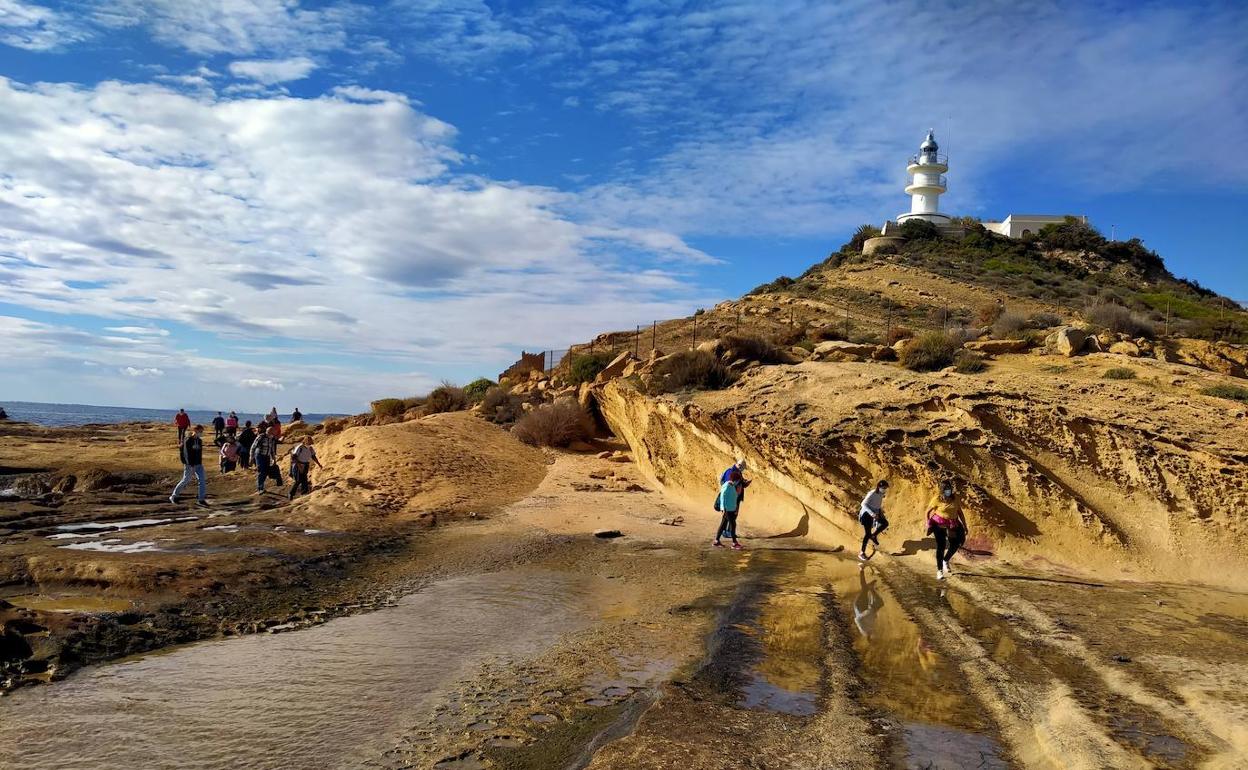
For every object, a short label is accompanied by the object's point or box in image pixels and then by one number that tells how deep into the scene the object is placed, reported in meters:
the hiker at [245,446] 20.02
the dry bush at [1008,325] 18.62
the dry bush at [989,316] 22.88
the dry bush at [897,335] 20.86
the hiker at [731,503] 13.00
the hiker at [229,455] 20.19
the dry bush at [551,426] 22.59
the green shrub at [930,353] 14.52
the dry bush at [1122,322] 17.66
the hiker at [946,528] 10.40
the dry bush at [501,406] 24.95
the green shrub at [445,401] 29.74
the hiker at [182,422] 21.99
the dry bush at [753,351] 17.68
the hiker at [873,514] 11.78
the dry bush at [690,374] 17.27
